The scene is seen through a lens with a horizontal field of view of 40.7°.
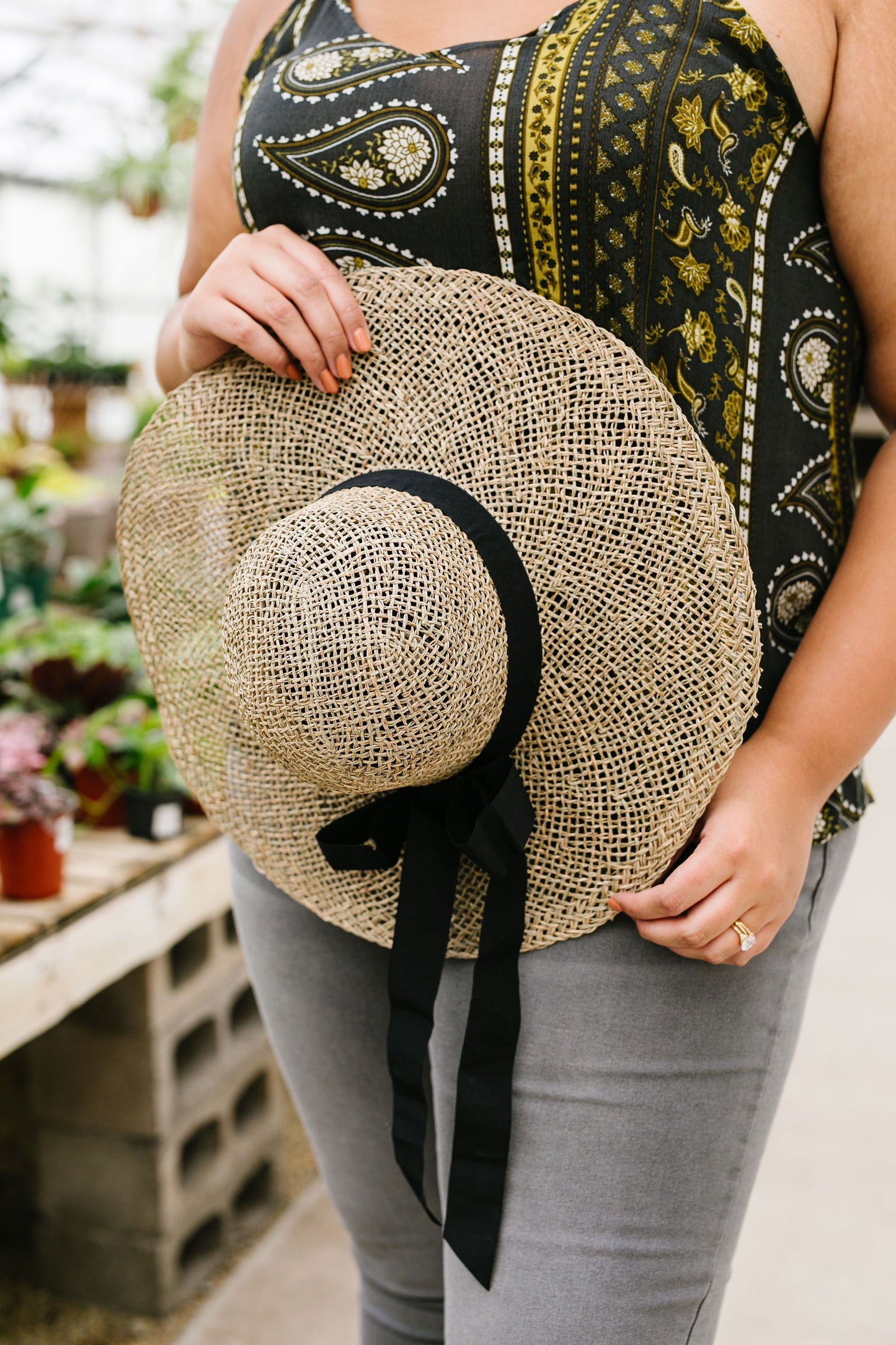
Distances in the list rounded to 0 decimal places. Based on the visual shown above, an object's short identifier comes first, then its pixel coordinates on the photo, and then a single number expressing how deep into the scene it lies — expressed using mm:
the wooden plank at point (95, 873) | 1455
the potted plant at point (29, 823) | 1499
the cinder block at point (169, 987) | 1715
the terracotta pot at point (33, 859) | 1498
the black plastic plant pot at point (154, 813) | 1772
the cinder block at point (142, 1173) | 1749
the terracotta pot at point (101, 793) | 1820
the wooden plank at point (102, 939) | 1414
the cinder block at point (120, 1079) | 1722
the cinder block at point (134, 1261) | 1782
